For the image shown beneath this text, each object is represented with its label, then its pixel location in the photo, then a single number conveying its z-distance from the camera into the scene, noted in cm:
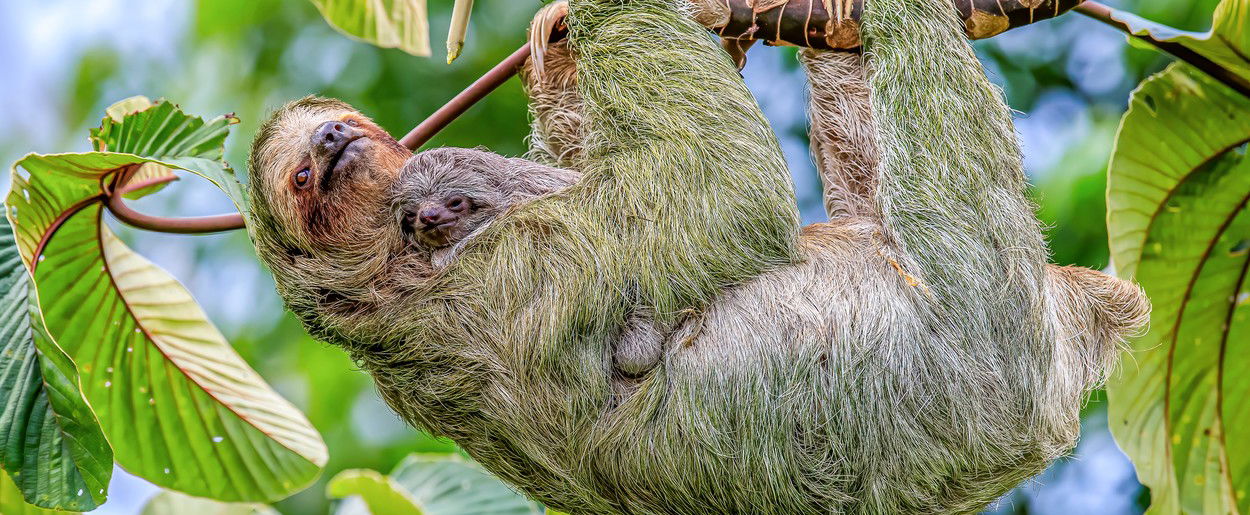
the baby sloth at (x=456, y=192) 844
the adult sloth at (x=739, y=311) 749
